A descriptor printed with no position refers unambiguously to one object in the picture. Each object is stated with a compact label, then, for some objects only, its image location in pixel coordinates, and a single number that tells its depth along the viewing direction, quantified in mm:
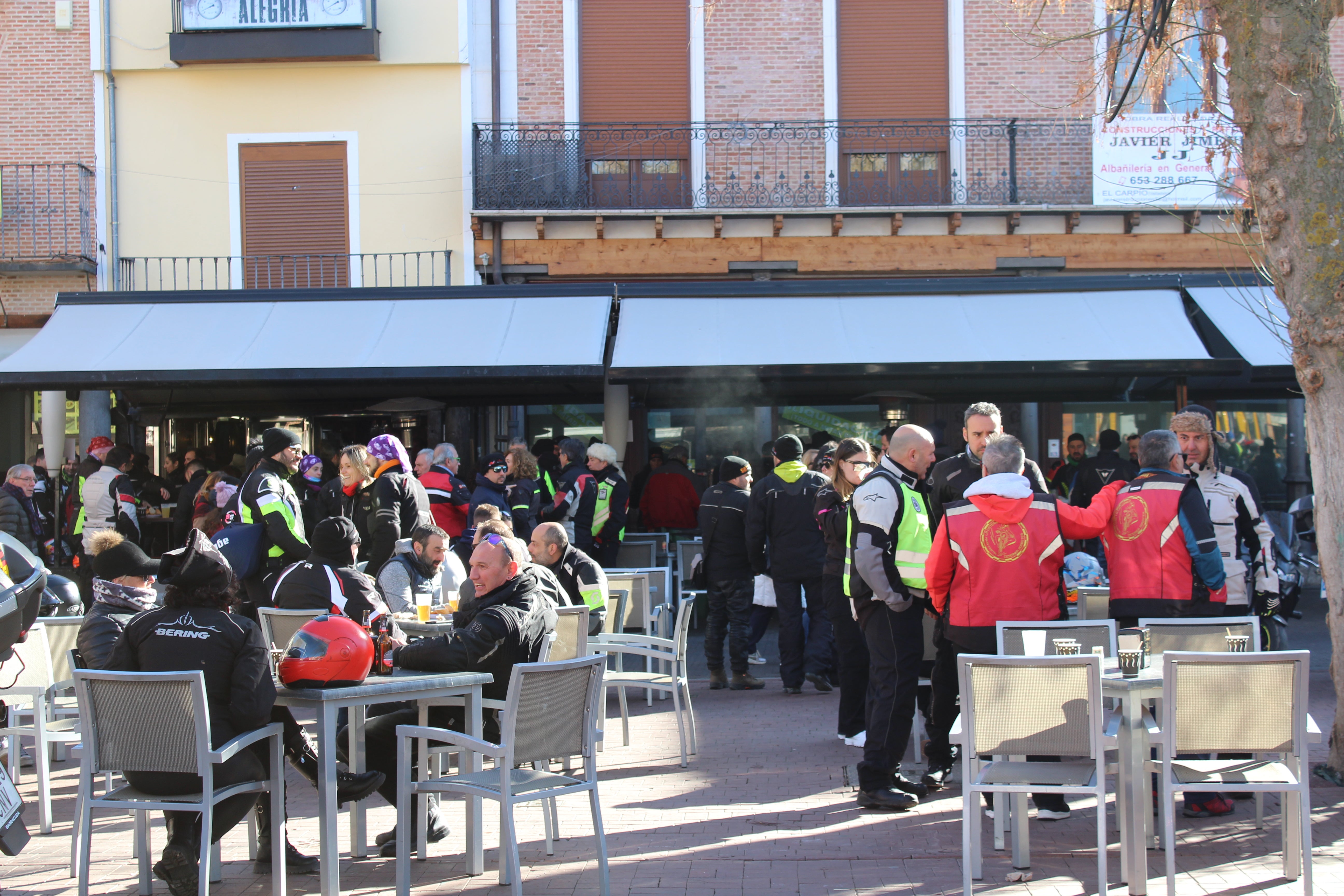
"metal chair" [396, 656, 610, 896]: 4367
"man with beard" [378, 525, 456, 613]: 7168
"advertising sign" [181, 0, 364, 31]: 14953
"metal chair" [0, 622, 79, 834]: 5660
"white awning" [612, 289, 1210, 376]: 11664
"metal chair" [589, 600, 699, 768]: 6875
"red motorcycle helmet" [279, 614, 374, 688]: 4543
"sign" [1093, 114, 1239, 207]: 14656
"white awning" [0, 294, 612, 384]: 11773
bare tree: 6074
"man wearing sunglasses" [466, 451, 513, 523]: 9867
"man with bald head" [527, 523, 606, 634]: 7145
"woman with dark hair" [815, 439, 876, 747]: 6863
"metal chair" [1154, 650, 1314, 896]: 4230
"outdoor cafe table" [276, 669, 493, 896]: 4453
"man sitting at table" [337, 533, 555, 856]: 5078
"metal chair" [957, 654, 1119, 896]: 4293
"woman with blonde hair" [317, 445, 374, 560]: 8273
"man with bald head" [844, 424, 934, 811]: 5680
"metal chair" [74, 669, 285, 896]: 4230
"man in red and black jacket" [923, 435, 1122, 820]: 5273
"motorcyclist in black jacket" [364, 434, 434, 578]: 8117
